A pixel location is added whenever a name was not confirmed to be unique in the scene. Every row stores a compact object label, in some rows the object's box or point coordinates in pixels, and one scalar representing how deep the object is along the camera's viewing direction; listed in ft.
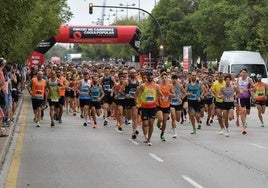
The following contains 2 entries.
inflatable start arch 209.97
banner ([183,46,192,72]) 155.72
